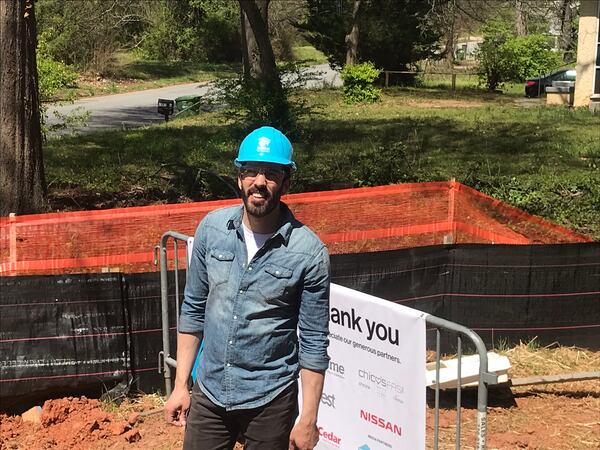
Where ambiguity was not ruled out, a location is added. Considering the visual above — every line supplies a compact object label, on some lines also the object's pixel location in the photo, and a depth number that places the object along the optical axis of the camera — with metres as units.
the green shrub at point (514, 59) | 31.89
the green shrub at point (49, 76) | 14.99
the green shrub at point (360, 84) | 26.14
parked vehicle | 29.14
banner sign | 3.70
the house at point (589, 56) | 20.91
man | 2.98
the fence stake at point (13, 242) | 6.80
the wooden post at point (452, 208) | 8.67
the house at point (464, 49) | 68.00
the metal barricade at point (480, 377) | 3.31
